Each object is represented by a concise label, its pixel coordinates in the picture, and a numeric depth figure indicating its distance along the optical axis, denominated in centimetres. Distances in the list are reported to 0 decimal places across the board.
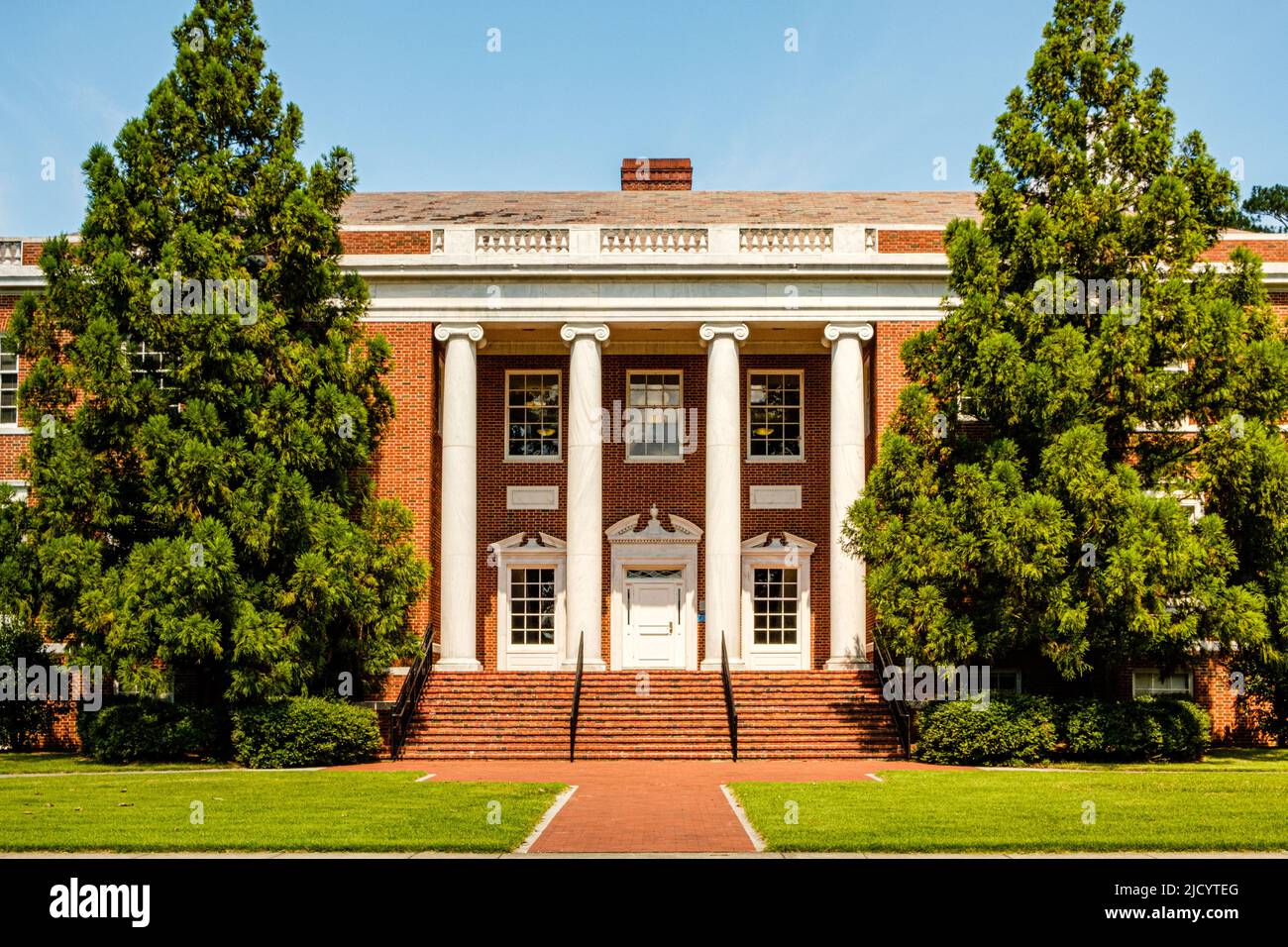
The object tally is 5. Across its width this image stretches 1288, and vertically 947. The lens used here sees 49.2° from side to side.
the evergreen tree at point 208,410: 2109
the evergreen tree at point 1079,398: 2089
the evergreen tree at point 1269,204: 5850
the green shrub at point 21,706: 2462
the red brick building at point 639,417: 2717
